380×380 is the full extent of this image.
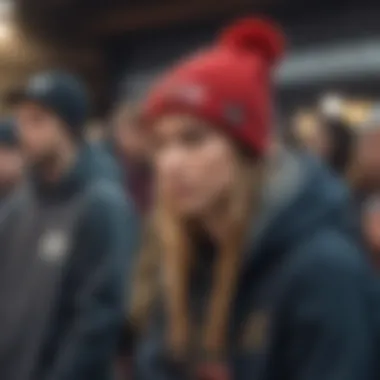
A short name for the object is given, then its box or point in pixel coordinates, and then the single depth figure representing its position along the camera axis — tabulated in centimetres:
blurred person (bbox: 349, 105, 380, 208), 373
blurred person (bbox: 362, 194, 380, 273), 336
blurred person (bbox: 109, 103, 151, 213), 666
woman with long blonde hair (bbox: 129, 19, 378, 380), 257
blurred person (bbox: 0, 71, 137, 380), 450
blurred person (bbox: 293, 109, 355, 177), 500
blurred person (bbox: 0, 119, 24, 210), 622
